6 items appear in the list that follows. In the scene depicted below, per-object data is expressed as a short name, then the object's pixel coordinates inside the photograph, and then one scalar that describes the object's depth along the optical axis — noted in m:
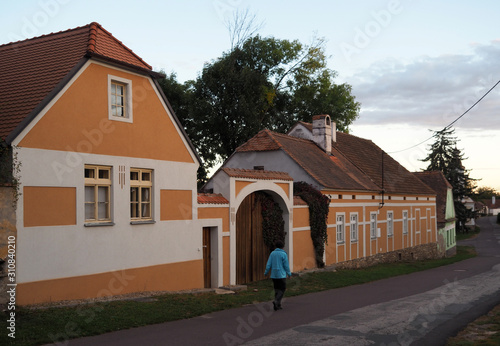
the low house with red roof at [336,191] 20.28
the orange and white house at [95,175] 12.57
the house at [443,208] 46.03
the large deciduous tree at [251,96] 37.72
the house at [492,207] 160.49
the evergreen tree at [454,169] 70.12
